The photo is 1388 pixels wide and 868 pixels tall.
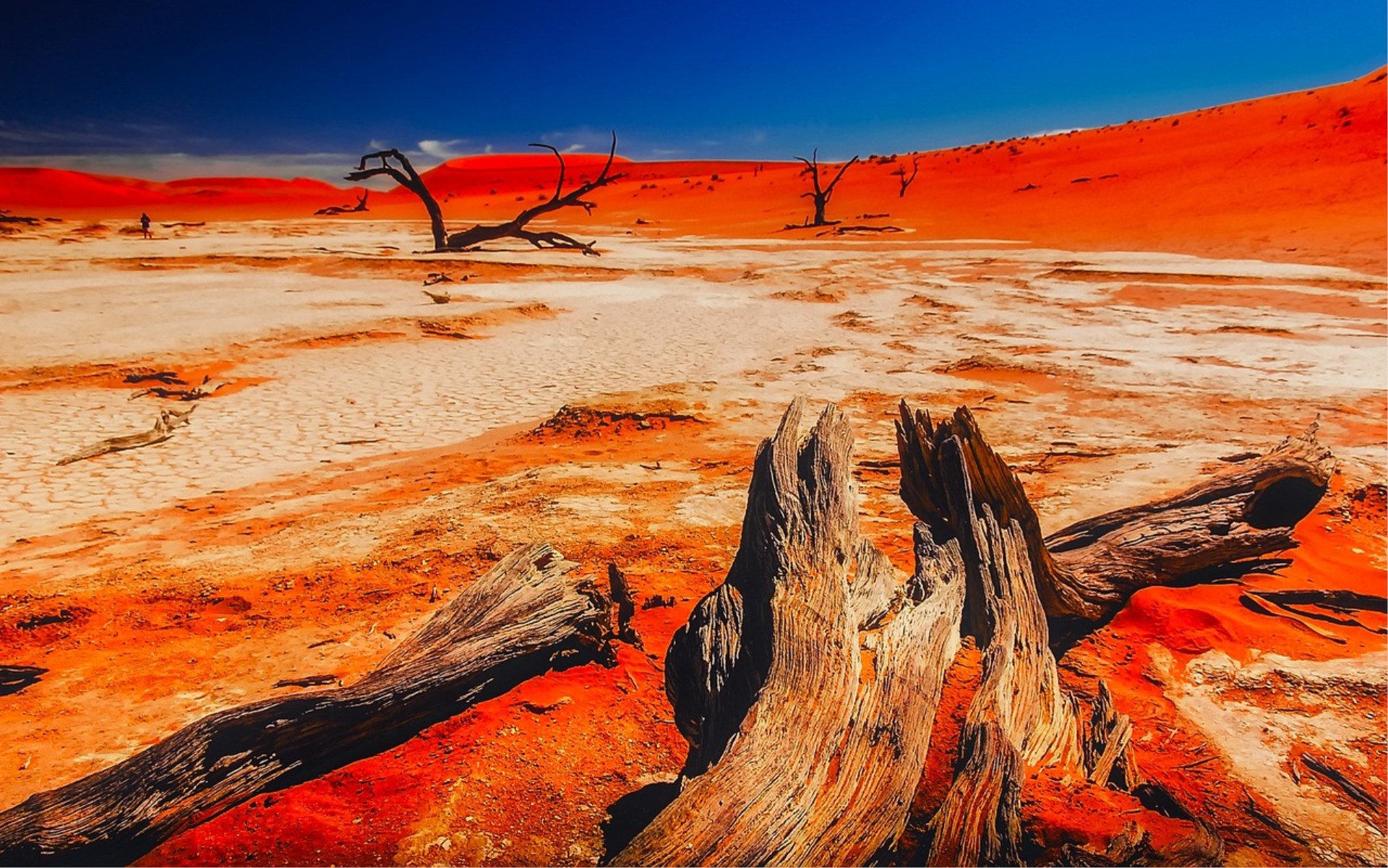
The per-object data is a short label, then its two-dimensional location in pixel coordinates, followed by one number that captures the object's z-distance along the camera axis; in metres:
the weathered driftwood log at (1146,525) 3.09
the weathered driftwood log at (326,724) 1.85
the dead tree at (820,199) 29.24
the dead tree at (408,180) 19.97
